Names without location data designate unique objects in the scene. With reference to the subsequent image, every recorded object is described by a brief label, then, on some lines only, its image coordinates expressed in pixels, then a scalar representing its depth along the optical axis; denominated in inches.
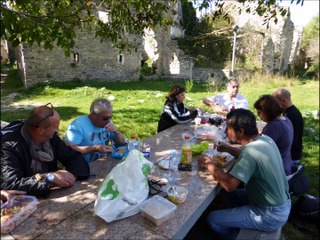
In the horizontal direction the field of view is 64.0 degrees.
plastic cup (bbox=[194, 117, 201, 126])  174.2
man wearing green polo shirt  86.7
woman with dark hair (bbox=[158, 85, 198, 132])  174.4
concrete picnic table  64.1
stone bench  93.7
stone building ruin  571.2
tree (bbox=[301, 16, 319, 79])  892.7
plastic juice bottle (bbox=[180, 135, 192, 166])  103.2
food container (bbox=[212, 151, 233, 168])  105.6
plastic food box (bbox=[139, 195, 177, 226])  68.6
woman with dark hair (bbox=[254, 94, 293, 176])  117.8
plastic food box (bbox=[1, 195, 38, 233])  63.1
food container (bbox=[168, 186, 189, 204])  78.6
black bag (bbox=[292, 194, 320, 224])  130.5
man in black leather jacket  76.6
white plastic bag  67.9
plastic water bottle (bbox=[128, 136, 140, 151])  113.6
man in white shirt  198.5
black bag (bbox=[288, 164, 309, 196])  124.6
